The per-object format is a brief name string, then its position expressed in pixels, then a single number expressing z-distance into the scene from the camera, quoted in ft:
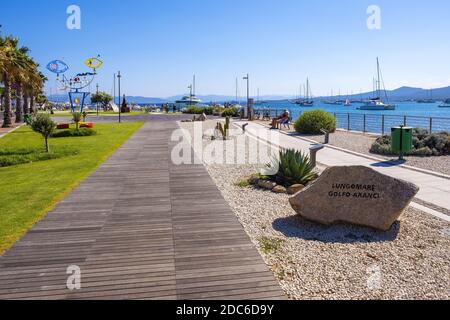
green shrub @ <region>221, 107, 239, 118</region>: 141.86
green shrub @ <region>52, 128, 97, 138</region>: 77.97
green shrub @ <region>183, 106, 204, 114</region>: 173.70
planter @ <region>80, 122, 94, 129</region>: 91.09
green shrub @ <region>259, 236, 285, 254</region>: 17.17
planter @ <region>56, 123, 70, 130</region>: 91.37
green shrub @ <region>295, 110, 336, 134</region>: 71.77
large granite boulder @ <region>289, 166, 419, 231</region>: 19.35
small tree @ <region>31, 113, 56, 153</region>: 51.06
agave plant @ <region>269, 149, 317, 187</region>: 29.48
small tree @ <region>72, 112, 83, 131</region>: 81.90
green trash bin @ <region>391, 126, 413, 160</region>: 41.32
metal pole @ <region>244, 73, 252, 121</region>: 122.43
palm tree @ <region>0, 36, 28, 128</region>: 103.18
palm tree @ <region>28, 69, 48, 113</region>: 132.16
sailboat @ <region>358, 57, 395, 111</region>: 413.43
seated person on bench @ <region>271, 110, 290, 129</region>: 85.81
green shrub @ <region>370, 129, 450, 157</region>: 44.47
